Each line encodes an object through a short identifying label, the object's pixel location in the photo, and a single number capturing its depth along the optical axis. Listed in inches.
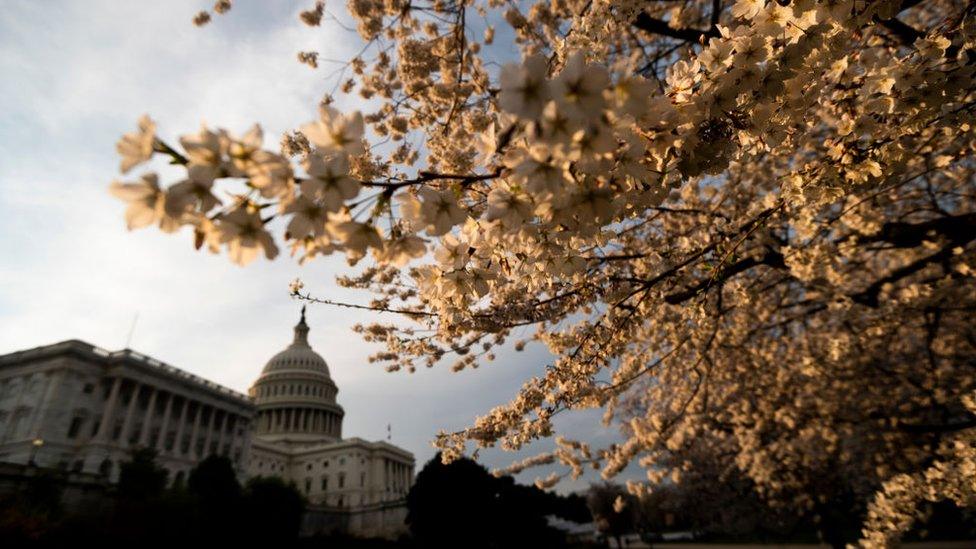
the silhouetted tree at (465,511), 1529.3
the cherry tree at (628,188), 56.4
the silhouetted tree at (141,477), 1219.9
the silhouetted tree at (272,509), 1359.5
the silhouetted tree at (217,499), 1157.7
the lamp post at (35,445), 1653.9
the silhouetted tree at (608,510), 2156.7
